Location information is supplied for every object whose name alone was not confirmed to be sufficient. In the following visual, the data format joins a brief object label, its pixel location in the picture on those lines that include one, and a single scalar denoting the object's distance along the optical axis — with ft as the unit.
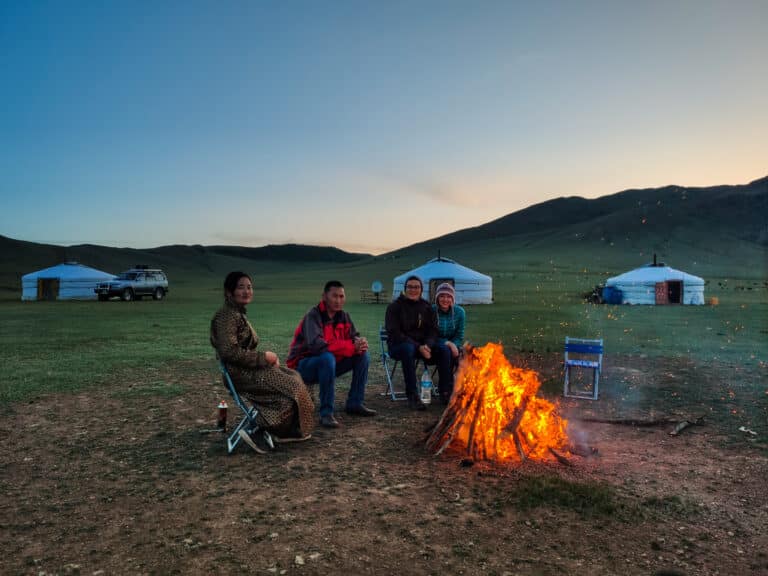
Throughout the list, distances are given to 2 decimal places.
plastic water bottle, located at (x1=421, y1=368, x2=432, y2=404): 20.65
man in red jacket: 18.06
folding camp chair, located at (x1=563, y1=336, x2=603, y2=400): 21.76
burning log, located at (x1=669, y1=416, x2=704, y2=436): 17.06
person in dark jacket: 20.63
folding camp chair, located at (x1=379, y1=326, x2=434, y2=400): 21.63
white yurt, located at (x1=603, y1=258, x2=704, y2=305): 93.45
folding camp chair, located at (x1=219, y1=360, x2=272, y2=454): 15.37
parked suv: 102.37
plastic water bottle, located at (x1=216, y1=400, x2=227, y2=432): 17.10
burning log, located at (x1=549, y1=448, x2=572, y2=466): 14.03
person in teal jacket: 21.86
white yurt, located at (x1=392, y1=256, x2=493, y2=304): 94.17
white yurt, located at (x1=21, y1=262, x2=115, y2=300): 109.09
